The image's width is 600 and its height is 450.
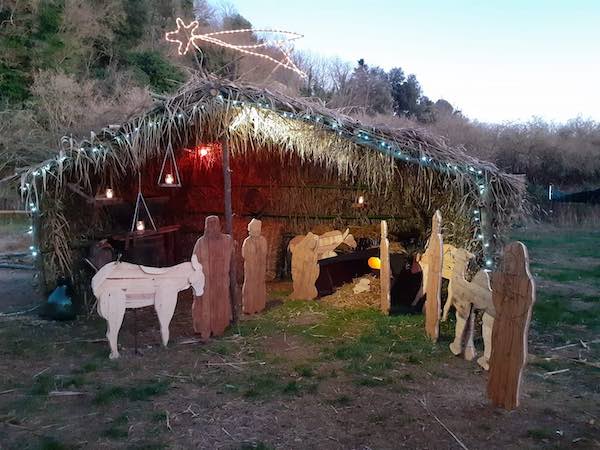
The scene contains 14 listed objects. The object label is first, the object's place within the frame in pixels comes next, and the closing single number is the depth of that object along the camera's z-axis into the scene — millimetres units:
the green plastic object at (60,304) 7430
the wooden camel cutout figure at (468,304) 5371
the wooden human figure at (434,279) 6215
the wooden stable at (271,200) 6547
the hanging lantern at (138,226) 8359
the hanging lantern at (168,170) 10070
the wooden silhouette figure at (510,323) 4281
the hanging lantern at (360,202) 10164
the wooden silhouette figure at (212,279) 6418
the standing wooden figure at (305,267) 8406
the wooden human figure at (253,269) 7699
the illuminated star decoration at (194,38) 7262
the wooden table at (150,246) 8648
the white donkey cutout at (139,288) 5750
